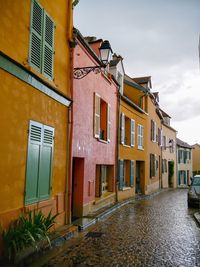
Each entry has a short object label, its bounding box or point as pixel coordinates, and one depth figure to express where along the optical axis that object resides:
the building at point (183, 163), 26.42
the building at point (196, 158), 35.77
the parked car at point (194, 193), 10.66
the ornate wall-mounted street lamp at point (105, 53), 6.10
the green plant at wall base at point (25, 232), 3.82
